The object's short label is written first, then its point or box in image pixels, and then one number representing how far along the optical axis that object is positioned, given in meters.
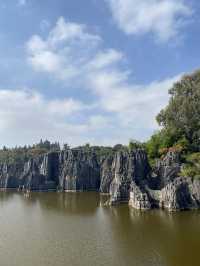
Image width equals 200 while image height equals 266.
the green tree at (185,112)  65.25
